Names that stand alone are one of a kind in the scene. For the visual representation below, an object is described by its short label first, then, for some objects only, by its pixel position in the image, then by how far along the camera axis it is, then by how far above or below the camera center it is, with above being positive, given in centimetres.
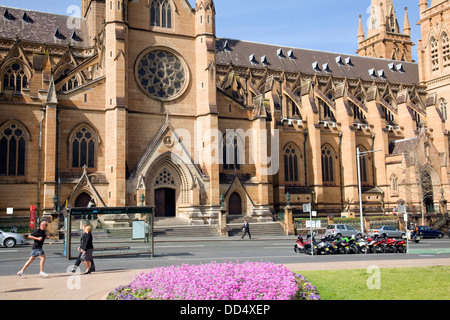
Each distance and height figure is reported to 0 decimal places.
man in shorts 1411 -99
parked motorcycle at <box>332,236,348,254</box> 2338 -227
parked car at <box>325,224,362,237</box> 3531 -227
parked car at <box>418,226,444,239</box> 4041 -295
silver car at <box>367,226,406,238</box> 3493 -244
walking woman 1464 -136
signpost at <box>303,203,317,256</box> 2687 -29
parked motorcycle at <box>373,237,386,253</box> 2367 -231
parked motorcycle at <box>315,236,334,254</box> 2295 -227
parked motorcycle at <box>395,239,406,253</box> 2388 -234
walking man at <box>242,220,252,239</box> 3409 -180
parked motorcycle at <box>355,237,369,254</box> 2344 -225
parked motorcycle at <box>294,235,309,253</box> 2314 -213
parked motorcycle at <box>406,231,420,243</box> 3278 -264
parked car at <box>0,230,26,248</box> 2638 -170
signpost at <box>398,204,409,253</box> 2666 -54
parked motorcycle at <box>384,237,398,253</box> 2391 -238
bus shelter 2042 -134
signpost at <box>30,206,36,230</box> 3222 -62
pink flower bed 836 -152
